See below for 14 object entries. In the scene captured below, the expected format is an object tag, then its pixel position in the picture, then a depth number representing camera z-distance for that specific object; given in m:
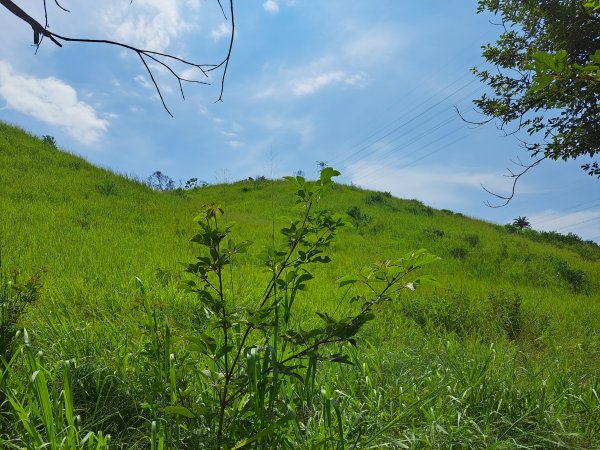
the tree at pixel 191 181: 33.54
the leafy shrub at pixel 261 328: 1.65
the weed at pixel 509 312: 6.32
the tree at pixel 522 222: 32.18
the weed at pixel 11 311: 2.78
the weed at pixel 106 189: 13.47
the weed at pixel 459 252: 13.09
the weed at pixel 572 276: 11.50
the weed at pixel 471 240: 14.84
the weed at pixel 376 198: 20.84
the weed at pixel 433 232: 15.07
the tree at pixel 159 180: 54.76
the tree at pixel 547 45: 6.75
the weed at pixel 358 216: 15.96
